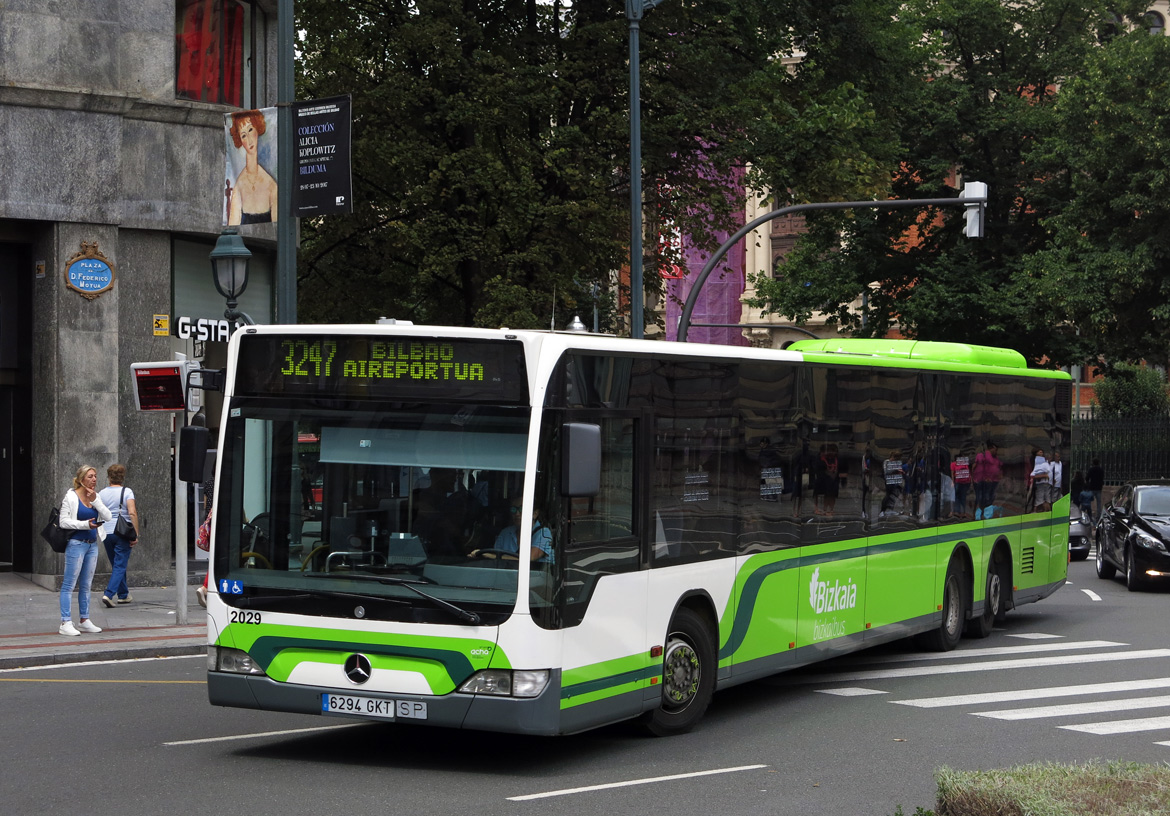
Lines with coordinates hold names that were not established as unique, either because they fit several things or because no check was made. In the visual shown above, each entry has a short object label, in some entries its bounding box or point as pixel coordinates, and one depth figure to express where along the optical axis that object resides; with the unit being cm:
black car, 2158
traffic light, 2355
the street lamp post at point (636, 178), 2106
